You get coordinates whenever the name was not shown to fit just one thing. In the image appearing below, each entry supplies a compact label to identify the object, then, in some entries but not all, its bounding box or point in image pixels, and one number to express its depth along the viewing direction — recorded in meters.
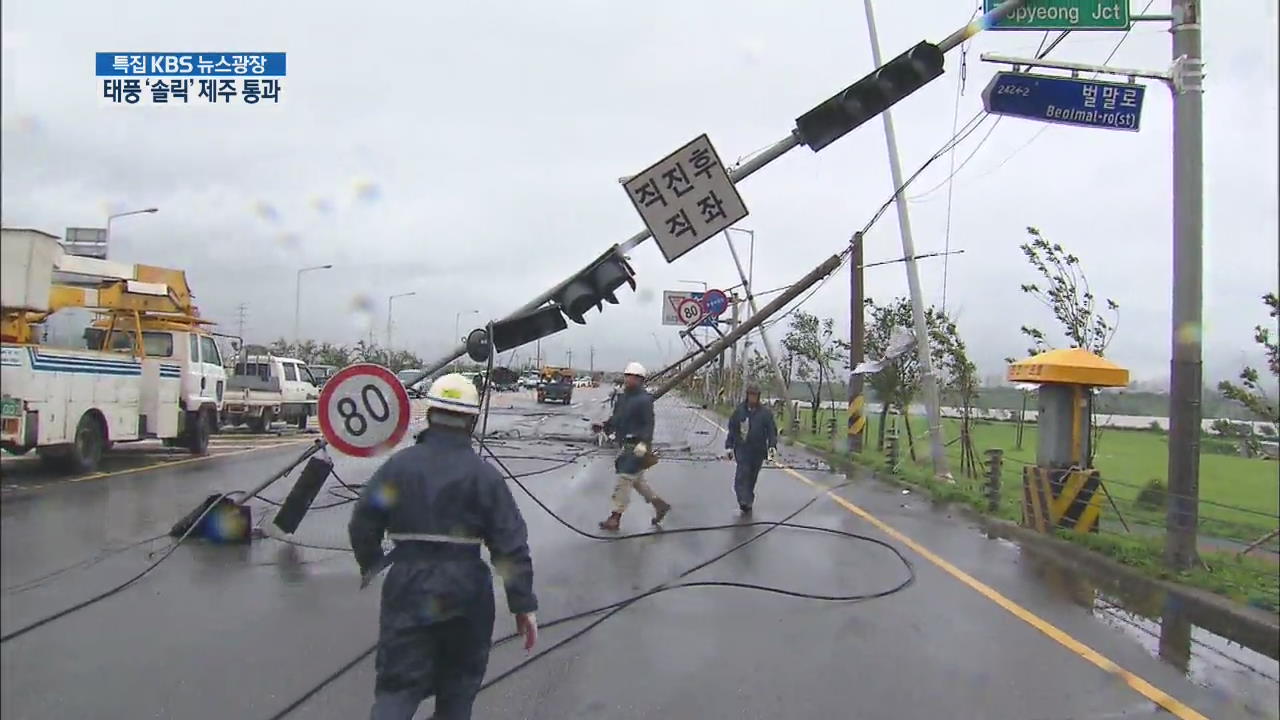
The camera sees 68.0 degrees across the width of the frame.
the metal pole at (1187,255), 8.86
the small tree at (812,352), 33.25
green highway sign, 8.32
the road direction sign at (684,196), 6.36
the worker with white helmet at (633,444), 10.73
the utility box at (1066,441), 10.73
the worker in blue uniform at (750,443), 12.54
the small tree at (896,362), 22.17
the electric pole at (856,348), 21.67
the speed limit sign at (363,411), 6.84
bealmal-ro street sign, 8.99
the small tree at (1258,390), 9.09
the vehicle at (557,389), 54.78
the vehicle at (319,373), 28.26
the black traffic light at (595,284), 6.42
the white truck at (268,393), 22.62
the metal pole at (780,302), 18.53
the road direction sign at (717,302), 29.50
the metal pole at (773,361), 33.67
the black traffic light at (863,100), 6.41
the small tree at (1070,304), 14.89
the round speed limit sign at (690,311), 33.79
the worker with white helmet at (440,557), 3.65
